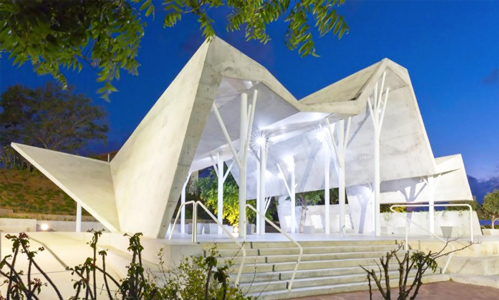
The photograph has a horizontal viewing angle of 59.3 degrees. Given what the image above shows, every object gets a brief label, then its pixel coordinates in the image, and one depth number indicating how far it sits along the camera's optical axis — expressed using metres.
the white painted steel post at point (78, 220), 14.81
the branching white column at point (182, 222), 17.01
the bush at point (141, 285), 2.18
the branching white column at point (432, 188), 17.59
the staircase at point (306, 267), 7.34
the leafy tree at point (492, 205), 25.95
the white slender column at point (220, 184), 16.87
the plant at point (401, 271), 2.54
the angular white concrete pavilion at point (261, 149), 9.20
